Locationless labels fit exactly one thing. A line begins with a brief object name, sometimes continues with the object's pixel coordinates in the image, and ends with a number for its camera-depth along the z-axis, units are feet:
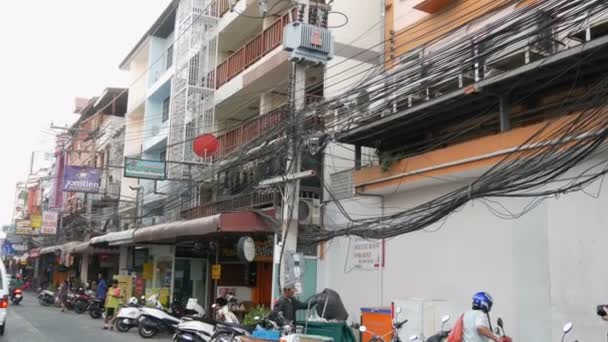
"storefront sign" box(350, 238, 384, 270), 46.14
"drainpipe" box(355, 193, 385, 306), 45.34
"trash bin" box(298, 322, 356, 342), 36.91
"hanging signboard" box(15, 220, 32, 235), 144.87
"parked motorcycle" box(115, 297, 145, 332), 58.03
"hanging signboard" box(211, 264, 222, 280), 62.34
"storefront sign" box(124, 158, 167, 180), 64.49
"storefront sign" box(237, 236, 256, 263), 43.55
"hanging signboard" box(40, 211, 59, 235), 119.14
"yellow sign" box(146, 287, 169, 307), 68.80
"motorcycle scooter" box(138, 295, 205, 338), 53.83
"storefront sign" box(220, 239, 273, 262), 58.54
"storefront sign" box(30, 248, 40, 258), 145.39
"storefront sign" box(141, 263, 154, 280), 80.48
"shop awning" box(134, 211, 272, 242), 48.32
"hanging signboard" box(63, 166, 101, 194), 87.04
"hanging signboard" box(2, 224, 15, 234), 194.06
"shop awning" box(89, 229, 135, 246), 70.28
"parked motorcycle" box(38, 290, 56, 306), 100.42
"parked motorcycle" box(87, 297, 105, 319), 77.97
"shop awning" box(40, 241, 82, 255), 105.81
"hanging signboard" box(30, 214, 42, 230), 134.42
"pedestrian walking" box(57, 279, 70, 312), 90.37
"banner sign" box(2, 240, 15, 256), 187.83
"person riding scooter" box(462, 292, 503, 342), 24.24
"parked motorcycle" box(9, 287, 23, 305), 89.30
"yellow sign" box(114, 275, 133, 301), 79.61
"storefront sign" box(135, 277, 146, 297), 80.61
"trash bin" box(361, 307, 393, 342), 39.61
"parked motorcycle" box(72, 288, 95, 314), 85.46
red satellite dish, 63.93
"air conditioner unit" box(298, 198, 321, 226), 49.78
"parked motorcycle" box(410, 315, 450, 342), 31.14
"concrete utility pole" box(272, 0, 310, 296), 37.70
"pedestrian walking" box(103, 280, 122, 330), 69.21
